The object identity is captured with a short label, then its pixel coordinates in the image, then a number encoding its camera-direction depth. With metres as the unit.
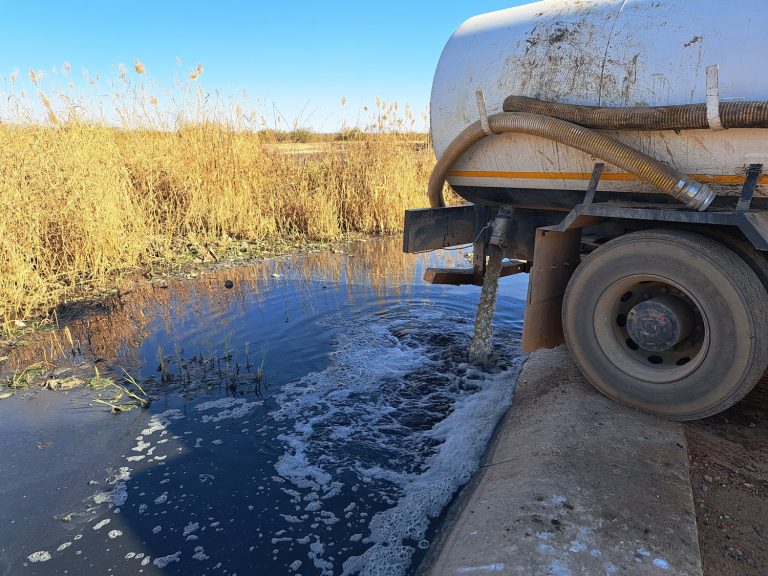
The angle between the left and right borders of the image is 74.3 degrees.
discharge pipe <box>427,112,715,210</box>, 2.62
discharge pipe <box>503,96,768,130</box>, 2.38
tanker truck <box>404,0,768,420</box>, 2.47
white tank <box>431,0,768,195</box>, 2.47
